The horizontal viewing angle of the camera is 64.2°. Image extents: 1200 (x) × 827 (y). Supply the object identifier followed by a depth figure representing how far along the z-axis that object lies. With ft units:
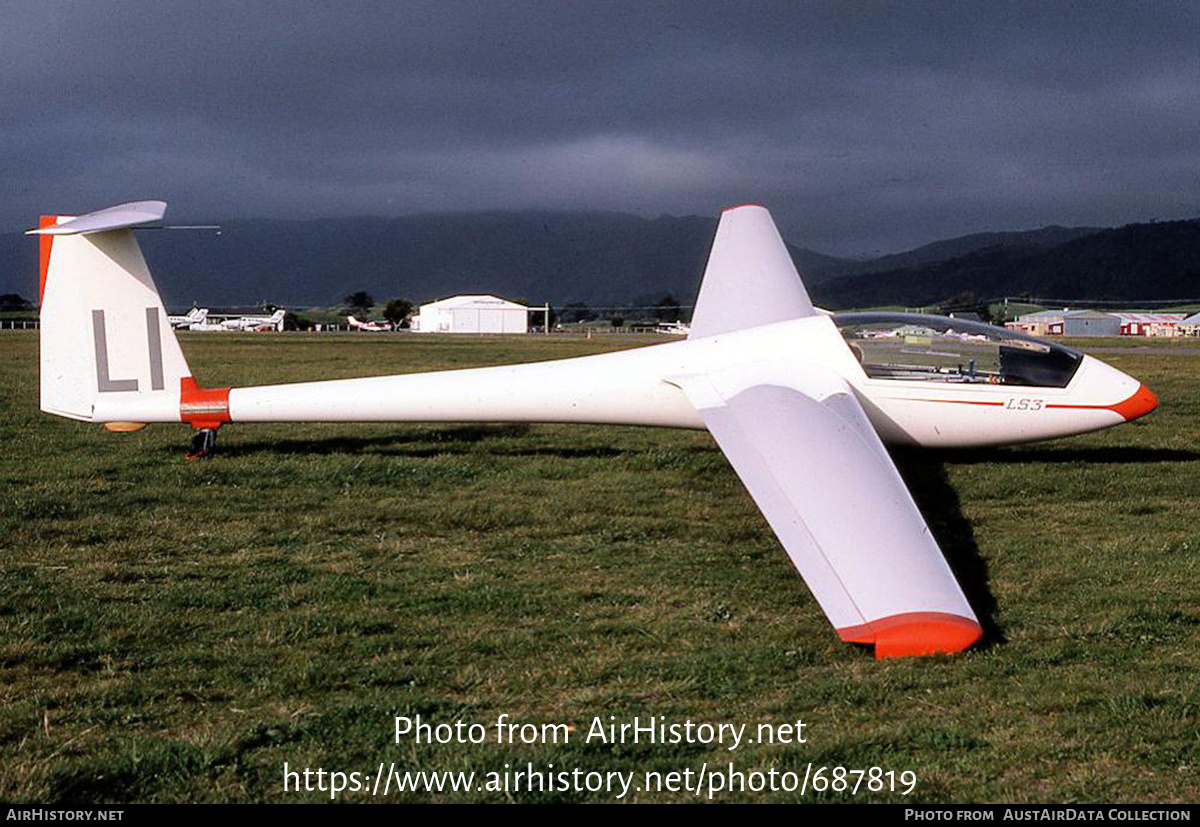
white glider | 32.01
